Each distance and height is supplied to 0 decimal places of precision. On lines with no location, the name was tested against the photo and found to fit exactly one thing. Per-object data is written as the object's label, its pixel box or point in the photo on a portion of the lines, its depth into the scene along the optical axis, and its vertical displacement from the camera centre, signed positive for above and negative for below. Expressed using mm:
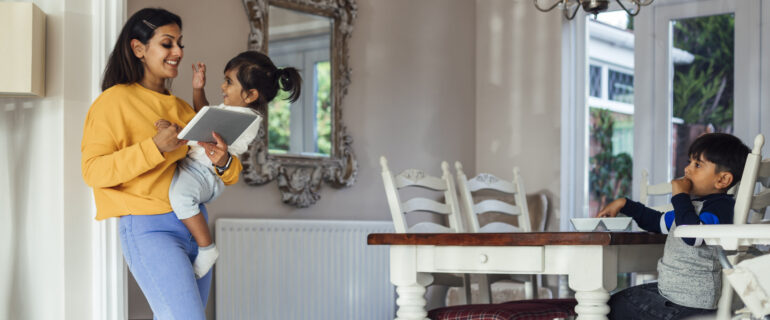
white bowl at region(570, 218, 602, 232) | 2811 -212
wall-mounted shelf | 2406 +310
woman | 2107 +2
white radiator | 3867 -556
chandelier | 3480 +635
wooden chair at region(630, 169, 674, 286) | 3666 -136
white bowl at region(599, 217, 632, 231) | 2793 -207
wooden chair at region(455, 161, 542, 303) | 3564 -221
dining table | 2357 -287
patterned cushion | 2582 -475
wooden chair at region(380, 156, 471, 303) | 3168 -171
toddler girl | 2193 +39
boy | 2357 -243
